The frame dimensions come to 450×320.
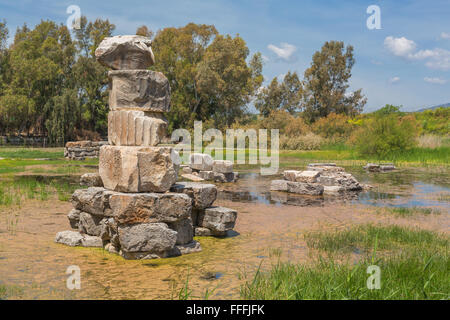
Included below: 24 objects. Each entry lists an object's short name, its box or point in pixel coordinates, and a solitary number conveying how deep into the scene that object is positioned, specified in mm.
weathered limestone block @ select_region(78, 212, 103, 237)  6637
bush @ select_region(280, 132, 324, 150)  31041
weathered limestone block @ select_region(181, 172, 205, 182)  14930
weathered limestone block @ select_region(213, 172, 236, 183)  15032
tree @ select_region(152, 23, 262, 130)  39719
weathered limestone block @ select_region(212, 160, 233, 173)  14914
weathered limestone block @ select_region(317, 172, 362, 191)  13102
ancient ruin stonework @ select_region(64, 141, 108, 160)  23094
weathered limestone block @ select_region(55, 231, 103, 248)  6445
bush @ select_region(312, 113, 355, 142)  33406
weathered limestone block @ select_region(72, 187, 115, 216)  6285
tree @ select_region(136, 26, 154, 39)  45344
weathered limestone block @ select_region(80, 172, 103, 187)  7012
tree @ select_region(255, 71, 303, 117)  46656
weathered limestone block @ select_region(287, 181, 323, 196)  12328
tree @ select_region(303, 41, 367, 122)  46219
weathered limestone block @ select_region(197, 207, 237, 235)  7055
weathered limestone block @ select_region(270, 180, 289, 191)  13006
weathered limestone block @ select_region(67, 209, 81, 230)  7211
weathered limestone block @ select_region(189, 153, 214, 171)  15703
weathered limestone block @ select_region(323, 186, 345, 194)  12695
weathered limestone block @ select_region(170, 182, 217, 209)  6934
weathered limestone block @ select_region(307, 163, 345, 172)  14609
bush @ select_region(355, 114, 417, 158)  23672
